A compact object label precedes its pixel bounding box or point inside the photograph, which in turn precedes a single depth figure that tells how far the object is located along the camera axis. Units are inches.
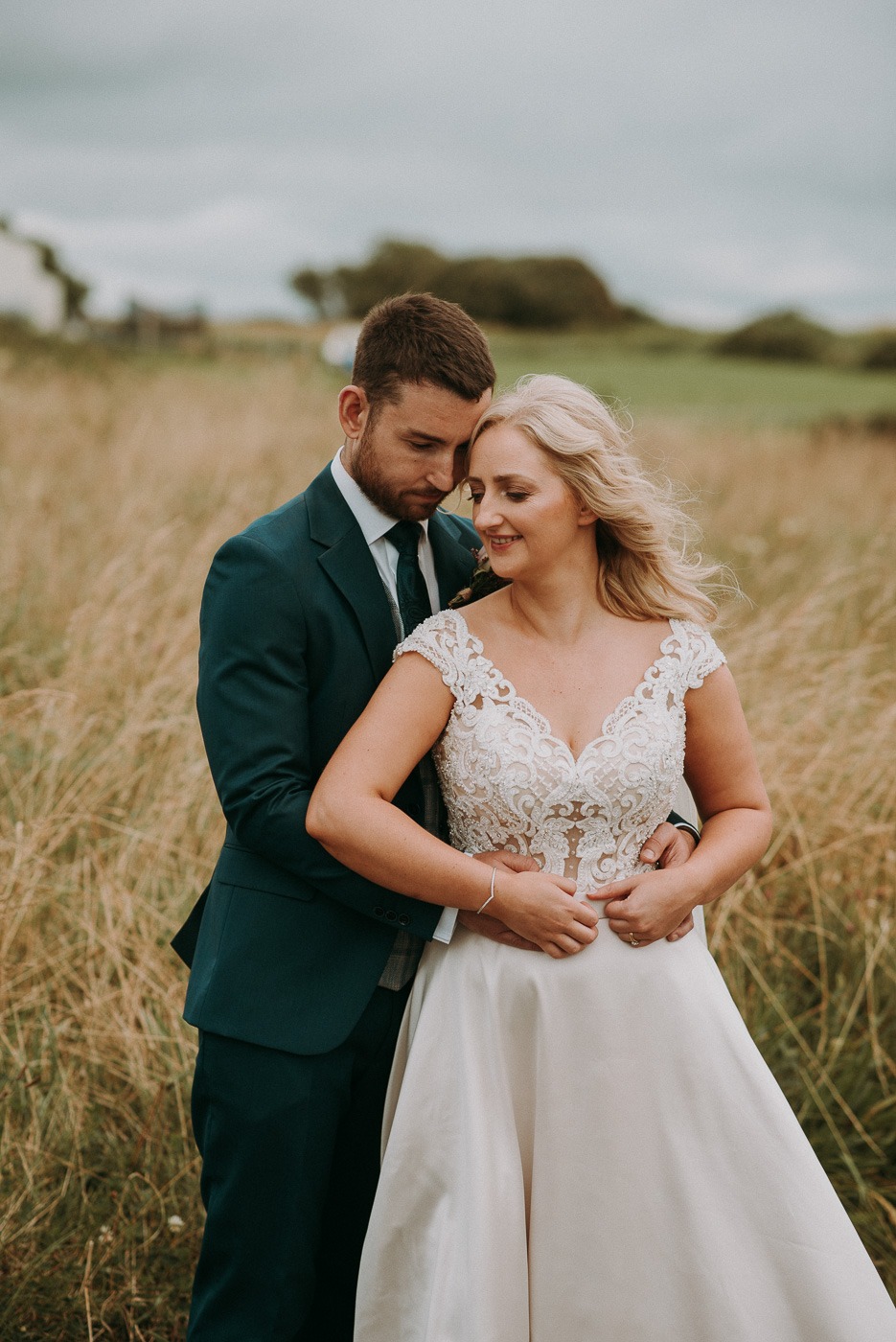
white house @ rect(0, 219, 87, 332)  1845.5
